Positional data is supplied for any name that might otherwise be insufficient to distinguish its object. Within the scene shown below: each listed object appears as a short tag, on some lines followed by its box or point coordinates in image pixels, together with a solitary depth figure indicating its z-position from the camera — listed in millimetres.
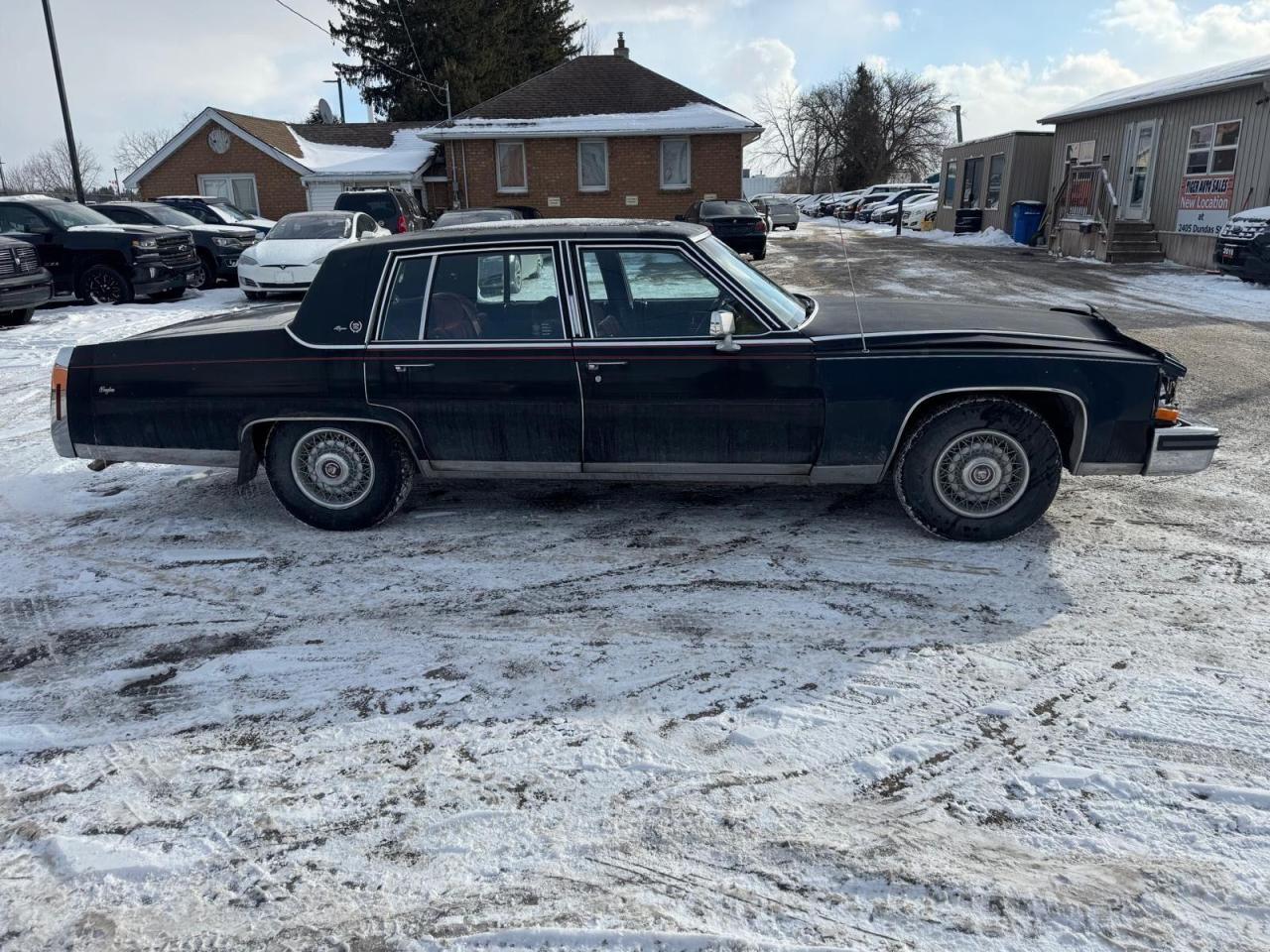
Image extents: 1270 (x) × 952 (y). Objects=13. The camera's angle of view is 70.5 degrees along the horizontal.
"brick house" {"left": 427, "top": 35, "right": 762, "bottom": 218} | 25250
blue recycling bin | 25297
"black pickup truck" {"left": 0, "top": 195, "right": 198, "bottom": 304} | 14664
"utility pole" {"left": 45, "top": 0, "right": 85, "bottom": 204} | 22547
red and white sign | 18453
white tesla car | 14984
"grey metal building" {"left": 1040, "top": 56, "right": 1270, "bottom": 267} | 18016
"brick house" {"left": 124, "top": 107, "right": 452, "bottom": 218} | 30438
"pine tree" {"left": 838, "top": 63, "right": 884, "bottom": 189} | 65438
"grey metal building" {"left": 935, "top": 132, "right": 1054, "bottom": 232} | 26609
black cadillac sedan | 4508
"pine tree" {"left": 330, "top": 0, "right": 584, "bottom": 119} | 37094
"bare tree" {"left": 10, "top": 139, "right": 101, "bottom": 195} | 83125
